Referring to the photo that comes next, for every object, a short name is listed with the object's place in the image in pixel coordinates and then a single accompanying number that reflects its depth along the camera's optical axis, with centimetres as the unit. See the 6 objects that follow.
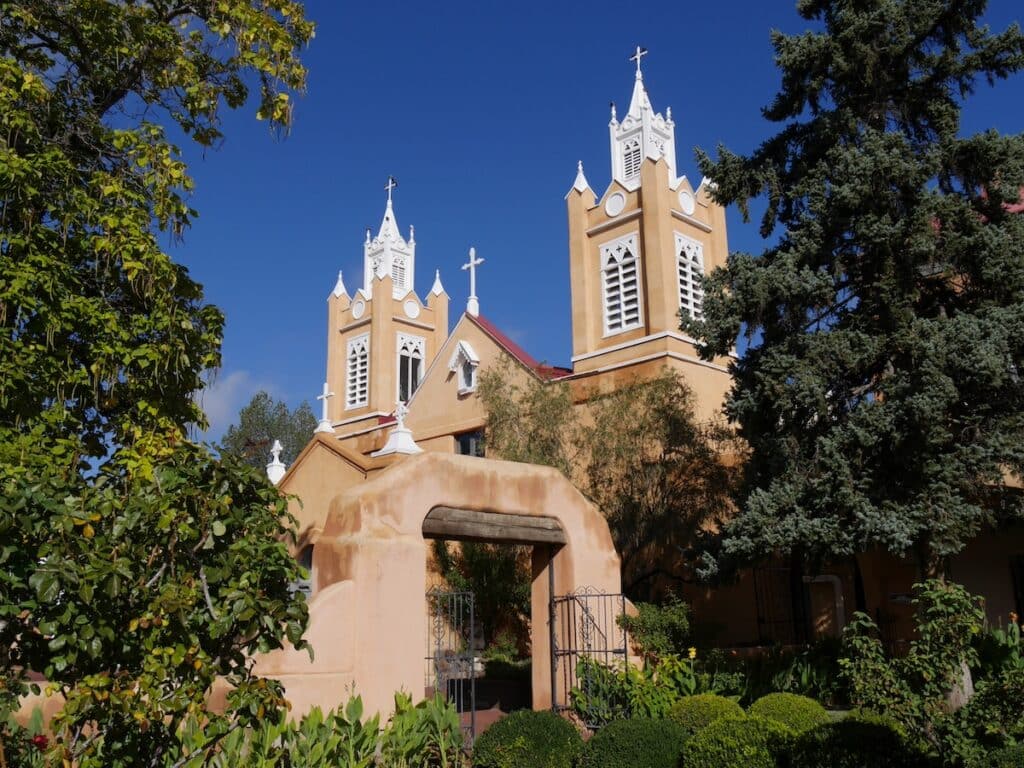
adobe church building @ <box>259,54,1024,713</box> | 1081
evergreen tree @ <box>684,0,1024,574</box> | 1239
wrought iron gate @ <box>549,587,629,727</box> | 1291
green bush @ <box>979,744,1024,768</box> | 663
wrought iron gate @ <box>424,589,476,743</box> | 1120
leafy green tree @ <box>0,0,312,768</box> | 494
